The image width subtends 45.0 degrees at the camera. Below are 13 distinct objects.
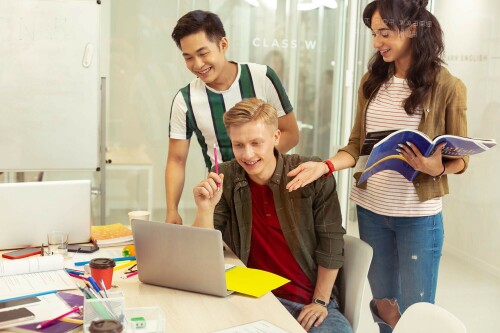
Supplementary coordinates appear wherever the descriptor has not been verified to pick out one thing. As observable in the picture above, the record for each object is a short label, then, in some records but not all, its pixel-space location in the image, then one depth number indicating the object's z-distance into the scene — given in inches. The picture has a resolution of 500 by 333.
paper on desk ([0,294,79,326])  59.3
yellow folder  67.8
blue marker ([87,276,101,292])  58.4
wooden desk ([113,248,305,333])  59.8
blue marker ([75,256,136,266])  77.3
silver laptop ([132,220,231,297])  66.5
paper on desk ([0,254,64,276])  72.5
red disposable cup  67.6
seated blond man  81.8
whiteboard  128.8
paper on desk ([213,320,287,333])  58.1
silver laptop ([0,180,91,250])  80.9
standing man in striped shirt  95.0
